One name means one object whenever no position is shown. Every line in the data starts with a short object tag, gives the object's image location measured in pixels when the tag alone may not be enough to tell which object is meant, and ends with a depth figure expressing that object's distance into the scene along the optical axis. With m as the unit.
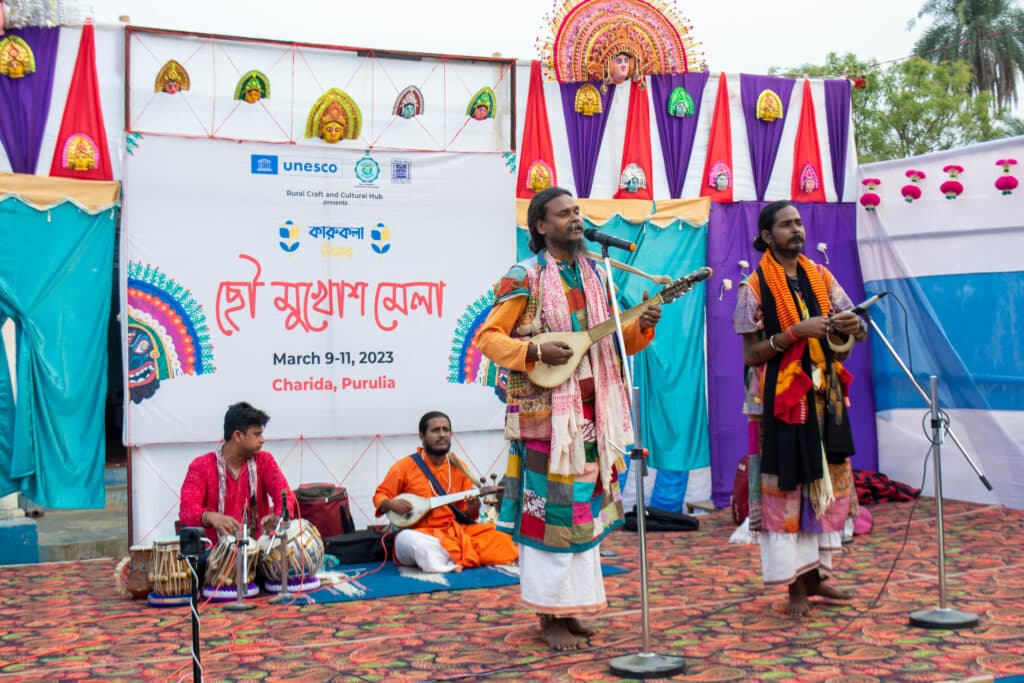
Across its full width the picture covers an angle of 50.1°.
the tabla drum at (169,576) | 5.53
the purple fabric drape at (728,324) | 8.22
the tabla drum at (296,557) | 5.65
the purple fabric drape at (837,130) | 8.74
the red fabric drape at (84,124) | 6.73
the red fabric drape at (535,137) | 7.89
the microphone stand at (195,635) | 3.11
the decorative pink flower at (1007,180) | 7.49
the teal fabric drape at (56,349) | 6.55
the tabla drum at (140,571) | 5.60
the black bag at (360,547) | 6.54
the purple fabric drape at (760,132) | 8.50
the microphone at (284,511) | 5.42
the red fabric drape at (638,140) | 8.18
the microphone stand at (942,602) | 4.27
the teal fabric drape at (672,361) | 8.02
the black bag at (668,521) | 7.53
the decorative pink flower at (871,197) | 8.49
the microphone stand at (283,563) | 5.43
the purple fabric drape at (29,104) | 6.63
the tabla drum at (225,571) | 5.55
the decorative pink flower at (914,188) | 8.17
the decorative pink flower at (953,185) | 7.87
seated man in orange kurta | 6.22
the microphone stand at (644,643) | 3.55
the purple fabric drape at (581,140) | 8.05
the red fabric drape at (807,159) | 8.62
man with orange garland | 4.56
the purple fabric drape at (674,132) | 8.29
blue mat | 5.59
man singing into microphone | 4.10
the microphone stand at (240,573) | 5.30
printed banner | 6.86
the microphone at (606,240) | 3.66
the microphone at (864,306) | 4.09
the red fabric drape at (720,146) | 8.37
